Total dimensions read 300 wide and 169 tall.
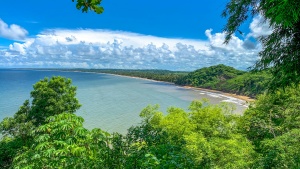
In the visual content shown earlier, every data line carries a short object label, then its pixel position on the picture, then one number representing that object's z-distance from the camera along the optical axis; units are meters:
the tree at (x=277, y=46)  5.51
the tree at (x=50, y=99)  22.81
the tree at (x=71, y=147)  4.13
